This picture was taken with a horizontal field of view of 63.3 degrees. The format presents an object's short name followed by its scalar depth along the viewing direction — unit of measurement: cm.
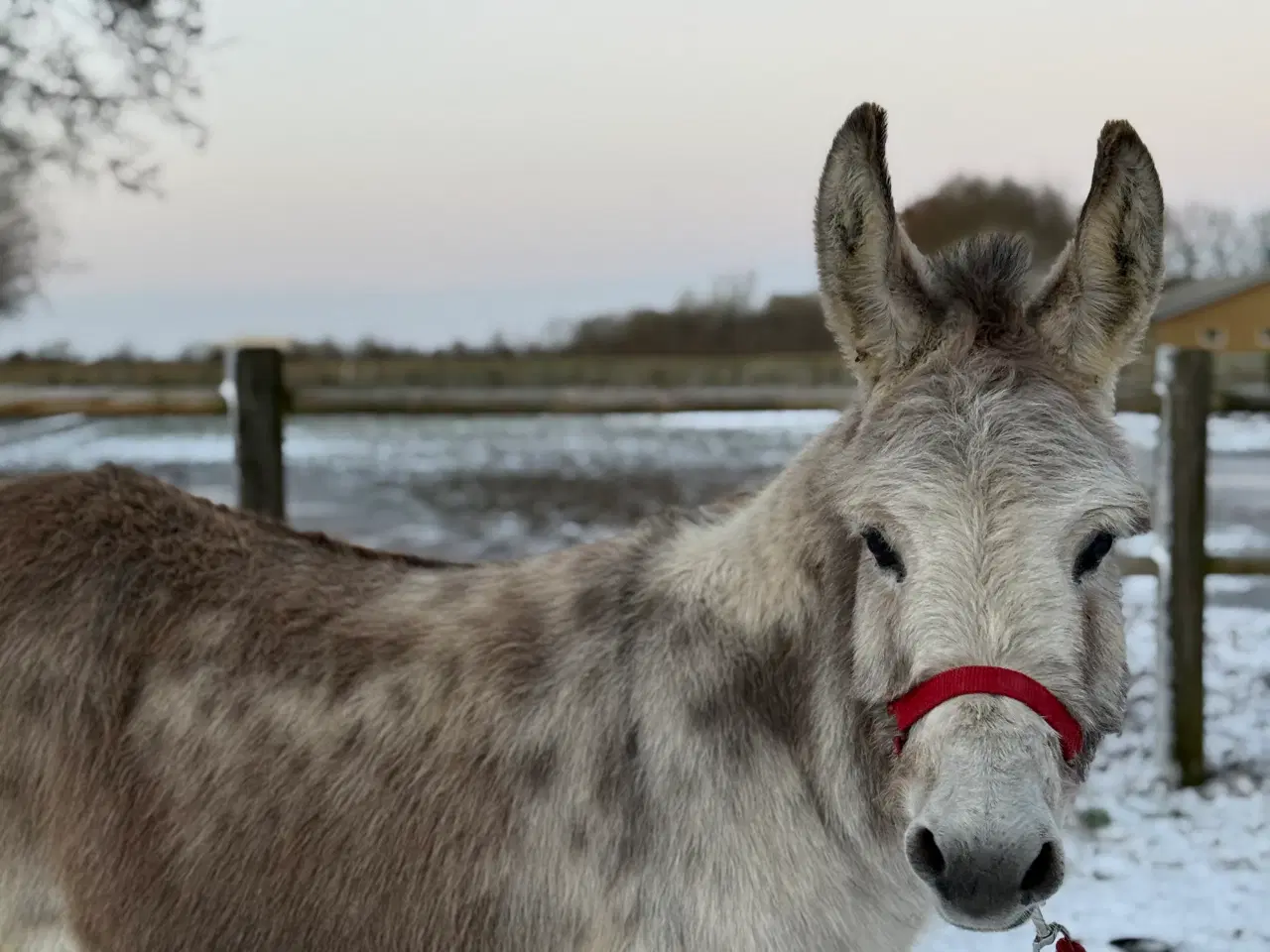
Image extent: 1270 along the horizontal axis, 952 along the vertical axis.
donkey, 145
